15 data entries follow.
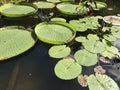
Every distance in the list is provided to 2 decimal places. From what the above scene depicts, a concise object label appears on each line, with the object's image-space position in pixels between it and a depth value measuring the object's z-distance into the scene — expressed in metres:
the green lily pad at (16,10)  2.60
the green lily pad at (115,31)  2.31
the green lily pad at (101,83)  1.53
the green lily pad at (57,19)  2.65
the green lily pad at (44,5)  3.01
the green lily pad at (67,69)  1.64
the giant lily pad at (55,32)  2.08
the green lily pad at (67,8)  2.76
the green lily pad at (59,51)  1.90
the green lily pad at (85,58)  1.79
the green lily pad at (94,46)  1.96
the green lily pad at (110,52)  1.95
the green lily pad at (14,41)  1.92
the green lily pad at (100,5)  3.07
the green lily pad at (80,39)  2.14
